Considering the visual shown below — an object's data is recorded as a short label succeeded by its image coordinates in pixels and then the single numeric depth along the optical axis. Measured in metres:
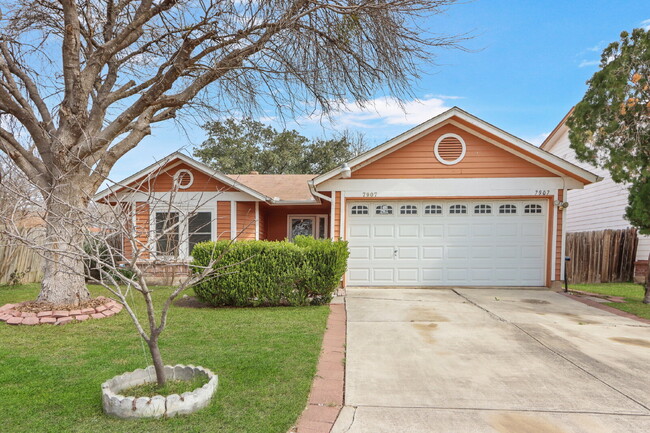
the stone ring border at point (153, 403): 3.11
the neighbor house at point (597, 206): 12.89
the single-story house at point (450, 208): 10.01
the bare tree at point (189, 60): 7.17
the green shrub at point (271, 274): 7.74
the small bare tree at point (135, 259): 2.97
